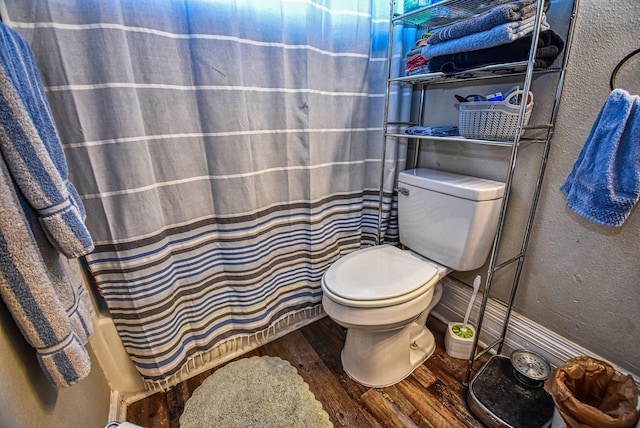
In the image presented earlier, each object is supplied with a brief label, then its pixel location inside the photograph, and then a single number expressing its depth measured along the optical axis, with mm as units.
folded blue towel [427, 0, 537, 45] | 824
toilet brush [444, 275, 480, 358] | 1299
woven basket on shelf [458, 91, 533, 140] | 927
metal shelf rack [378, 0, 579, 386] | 890
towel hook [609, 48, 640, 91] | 808
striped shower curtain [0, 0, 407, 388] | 815
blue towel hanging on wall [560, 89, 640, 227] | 794
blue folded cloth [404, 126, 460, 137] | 1144
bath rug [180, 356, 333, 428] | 1076
